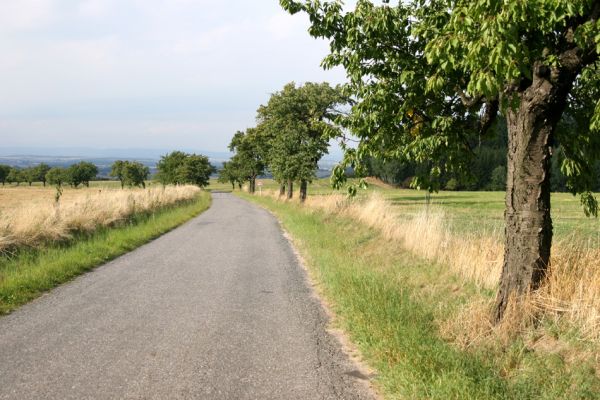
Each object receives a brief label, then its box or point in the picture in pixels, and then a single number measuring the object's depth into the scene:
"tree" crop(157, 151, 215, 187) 97.56
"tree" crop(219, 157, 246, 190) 75.49
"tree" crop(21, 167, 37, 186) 146.75
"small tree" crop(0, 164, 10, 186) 144.50
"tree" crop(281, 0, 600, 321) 4.18
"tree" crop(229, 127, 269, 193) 61.19
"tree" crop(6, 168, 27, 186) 145.00
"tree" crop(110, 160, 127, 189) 130.73
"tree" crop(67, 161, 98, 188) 121.38
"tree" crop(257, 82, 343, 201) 31.62
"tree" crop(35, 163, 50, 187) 147.75
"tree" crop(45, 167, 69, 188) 121.56
